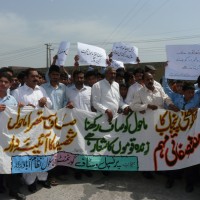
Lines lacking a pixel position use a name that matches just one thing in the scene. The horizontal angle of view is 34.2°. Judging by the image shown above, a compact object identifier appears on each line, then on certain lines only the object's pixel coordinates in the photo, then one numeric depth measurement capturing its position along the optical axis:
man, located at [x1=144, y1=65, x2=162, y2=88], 5.53
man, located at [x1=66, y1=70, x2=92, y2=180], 5.32
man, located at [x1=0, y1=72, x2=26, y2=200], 4.40
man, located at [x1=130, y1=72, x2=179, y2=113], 5.03
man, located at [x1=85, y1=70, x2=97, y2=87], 6.02
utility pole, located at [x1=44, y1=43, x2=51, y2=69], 46.00
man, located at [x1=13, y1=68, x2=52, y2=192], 4.78
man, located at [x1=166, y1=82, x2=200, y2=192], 4.79
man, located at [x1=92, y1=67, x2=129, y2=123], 5.18
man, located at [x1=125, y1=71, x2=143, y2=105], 5.56
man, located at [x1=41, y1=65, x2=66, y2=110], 5.14
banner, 4.81
